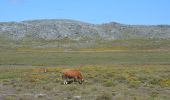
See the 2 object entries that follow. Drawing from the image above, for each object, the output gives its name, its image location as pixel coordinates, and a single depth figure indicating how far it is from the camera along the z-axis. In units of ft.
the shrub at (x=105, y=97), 78.49
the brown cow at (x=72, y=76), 111.75
